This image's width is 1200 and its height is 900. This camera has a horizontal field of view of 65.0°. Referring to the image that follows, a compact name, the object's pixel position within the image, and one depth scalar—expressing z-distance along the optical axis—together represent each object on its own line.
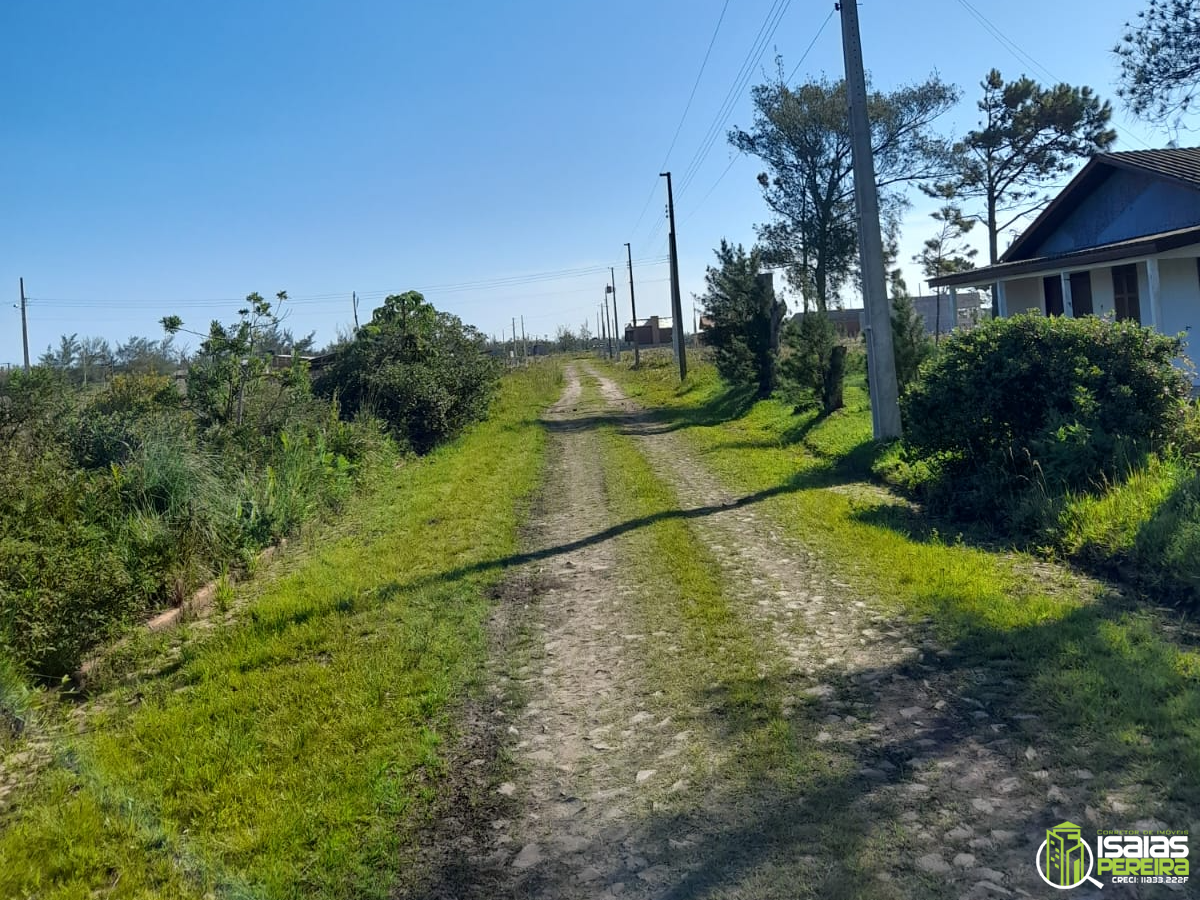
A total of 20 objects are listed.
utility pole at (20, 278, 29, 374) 37.75
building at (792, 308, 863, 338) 58.09
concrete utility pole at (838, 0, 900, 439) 12.37
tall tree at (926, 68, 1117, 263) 33.53
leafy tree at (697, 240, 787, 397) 22.44
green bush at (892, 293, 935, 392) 16.16
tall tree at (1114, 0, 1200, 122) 10.73
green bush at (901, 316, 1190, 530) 8.10
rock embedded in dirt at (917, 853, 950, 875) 3.15
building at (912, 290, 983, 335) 52.43
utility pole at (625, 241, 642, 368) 60.03
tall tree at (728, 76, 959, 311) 31.14
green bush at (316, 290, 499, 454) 17.28
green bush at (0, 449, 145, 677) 5.59
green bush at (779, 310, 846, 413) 17.19
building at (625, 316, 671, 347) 92.75
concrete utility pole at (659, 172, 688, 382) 34.28
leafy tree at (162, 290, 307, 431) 11.57
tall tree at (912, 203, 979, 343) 36.91
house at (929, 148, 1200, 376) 16.17
